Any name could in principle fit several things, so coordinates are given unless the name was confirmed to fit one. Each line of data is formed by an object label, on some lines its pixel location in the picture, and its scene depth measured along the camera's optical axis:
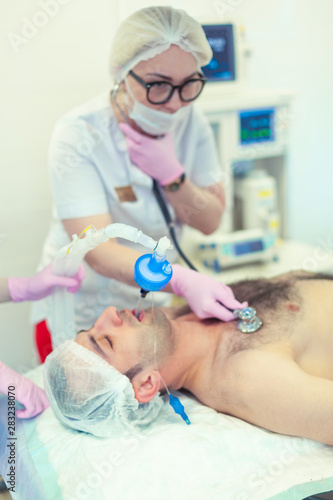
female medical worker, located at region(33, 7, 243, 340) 1.42
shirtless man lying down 1.23
